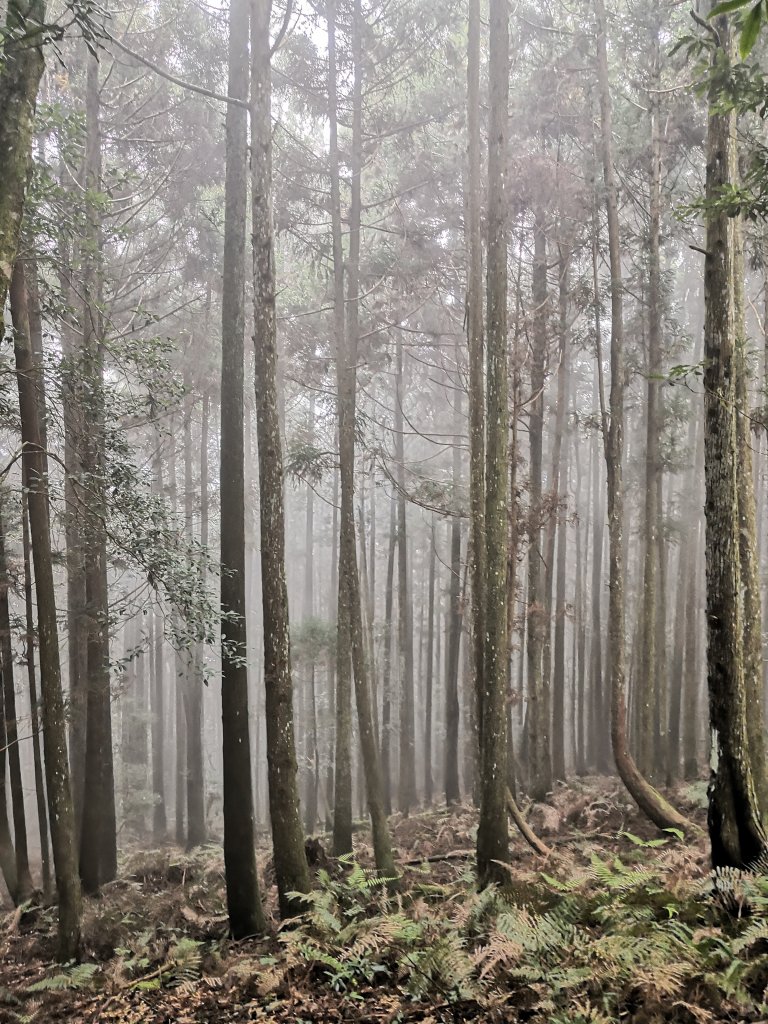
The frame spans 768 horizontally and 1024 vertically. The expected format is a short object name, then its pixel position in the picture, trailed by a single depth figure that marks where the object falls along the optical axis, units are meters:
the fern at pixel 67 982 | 7.31
